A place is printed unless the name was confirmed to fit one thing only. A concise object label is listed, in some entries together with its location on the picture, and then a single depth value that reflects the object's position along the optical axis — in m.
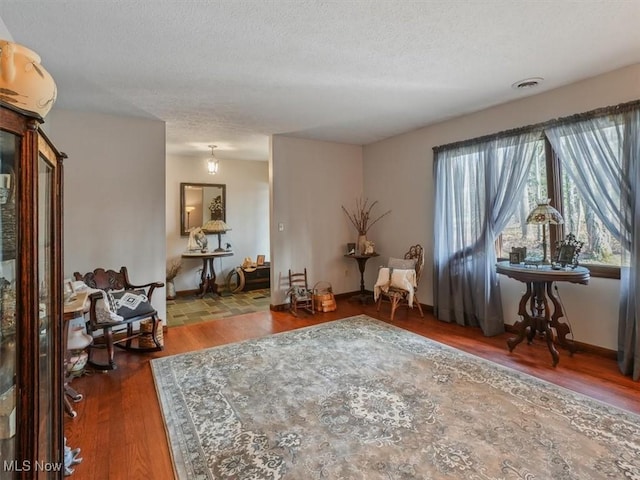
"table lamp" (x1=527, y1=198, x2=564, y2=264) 2.91
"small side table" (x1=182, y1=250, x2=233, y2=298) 5.86
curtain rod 2.69
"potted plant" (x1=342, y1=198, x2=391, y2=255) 5.37
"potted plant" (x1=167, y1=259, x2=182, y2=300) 5.60
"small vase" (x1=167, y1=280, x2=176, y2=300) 5.59
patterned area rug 1.65
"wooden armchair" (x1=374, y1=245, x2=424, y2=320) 4.18
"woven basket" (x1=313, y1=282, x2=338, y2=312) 4.68
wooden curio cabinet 1.01
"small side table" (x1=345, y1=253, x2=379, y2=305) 5.05
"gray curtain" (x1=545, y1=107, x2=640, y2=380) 2.62
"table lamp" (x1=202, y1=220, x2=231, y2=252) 5.97
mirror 6.01
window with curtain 2.67
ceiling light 5.28
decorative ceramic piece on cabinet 1.03
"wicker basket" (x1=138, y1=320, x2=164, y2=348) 3.29
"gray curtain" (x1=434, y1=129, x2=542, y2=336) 3.47
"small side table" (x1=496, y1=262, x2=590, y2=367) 2.73
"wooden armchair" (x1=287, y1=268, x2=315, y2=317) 4.64
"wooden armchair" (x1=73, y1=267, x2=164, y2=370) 2.83
